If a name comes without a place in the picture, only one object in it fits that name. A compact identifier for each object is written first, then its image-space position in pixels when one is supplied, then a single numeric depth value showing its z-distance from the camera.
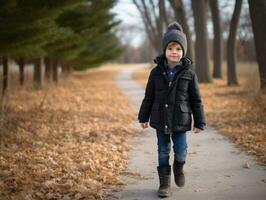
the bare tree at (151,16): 37.31
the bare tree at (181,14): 24.93
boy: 5.77
